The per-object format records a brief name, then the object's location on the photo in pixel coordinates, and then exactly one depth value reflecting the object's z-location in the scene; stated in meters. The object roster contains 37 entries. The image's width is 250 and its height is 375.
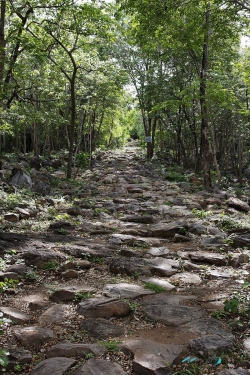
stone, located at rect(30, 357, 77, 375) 2.88
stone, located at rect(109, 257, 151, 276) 5.45
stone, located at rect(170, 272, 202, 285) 5.20
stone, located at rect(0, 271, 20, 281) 4.72
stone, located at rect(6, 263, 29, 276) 5.02
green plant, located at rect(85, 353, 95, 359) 3.11
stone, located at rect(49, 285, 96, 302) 4.40
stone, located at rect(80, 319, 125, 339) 3.61
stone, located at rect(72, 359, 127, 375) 2.88
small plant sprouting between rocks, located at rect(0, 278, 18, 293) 4.48
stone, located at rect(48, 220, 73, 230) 7.85
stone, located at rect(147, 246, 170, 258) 6.46
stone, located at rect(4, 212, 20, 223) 8.09
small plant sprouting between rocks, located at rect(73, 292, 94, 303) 4.37
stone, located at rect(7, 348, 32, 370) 3.02
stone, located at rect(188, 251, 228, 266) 5.95
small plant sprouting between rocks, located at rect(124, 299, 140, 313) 4.14
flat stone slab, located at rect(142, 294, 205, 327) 3.92
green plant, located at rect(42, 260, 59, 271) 5.41
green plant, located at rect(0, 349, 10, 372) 2.43
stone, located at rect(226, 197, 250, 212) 11.17
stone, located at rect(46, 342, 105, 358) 3.17
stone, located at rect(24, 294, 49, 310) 4.17
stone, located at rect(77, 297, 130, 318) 3.99
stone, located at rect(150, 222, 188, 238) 7.96
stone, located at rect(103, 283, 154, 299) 4.49
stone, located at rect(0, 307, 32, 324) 3.75
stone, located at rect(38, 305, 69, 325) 3.86
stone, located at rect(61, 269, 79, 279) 5.21
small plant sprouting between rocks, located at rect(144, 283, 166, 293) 4.79
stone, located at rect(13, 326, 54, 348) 3.35
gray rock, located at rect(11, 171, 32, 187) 12.11
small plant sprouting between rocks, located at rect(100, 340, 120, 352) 3.26
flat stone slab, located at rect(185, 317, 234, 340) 3.54
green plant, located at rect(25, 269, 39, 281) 4.99
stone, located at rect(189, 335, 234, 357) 3.19
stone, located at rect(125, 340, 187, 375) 2.95
